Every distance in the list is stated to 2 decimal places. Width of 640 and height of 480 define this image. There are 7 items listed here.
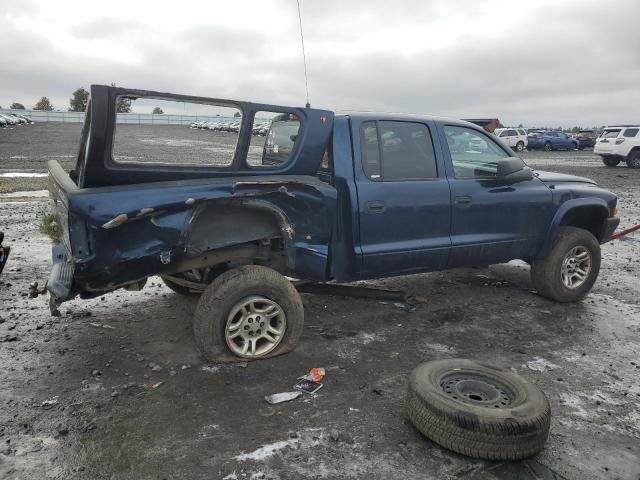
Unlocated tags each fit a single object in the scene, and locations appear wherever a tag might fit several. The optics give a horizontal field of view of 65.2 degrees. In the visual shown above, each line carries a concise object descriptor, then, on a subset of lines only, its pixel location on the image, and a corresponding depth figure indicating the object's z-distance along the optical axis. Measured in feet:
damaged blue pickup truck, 10.91
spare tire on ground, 8.75
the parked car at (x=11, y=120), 169.11
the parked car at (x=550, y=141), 119.24
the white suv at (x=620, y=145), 72.23
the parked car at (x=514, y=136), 112.57
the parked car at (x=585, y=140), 128.88
